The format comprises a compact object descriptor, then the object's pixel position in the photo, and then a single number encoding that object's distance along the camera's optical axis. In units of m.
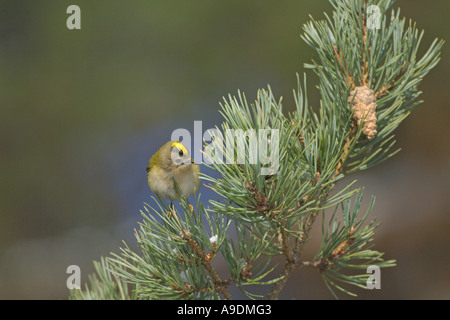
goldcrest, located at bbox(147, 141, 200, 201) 1.87
